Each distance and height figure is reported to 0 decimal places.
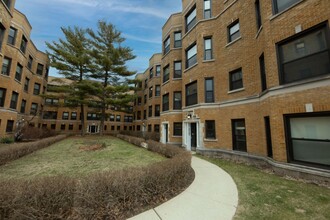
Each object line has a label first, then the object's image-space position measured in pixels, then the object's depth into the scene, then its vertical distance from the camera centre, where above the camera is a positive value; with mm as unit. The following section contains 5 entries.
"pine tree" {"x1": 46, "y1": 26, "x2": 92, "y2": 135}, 26531 +11233
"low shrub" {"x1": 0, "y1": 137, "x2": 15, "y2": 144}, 16827 -1362
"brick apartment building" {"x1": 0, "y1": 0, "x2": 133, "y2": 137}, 18897 +5524
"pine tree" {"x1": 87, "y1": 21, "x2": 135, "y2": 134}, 26422 +10651
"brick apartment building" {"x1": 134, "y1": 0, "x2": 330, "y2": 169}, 6766 +3083
